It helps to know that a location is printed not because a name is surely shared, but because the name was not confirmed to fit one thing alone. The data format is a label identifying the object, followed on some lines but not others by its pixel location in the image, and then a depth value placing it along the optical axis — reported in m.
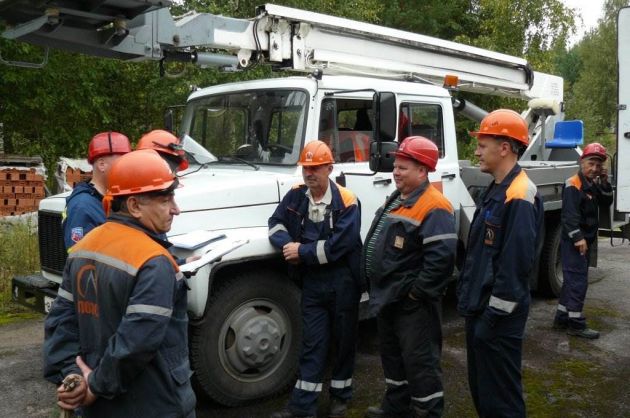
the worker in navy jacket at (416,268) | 3.68
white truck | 4.28
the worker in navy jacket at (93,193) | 3.55
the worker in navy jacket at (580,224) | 6.06
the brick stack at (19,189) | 11.20
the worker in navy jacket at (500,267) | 3.19
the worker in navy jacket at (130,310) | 2.12
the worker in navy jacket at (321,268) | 4.07
